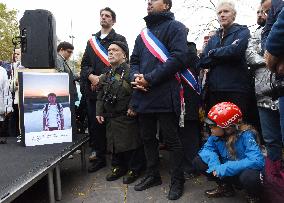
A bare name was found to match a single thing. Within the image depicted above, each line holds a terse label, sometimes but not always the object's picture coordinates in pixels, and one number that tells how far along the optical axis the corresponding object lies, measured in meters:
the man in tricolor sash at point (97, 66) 2.75
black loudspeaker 3.05
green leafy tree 18.44
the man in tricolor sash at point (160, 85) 2.05
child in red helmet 1.73
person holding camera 2.39
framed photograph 2.54
